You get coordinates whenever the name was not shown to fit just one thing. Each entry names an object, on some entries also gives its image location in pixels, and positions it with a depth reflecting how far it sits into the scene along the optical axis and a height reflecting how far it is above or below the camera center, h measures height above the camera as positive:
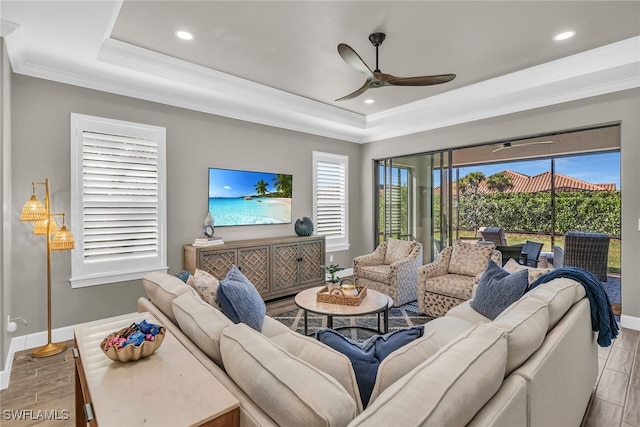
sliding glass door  5.29 +0.21
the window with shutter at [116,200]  3.40 +0.12
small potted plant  3.35 -0.67
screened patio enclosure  5.25 +0.50
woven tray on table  2.92 -0.78
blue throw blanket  2.16 -0.66
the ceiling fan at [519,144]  5.00 +1.15
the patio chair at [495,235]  6.13 -0.44
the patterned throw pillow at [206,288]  2.13 -0.51
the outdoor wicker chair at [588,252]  4.78 -0.59
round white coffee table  2.75 -0.84
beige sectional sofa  0.88 -0.52
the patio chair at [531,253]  5.14 -0.65
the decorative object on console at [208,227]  4.23 -0.21
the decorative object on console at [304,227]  5.18 -0.25
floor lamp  2.84 -0.20
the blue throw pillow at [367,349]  1.17 -0.53
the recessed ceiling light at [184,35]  2.89 +1.58
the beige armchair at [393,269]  4.32 -0.80
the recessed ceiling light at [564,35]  2.94 +1.62
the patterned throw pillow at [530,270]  2.71 -0.50
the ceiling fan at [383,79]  2.79 +1.18
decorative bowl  1.25 -0.54
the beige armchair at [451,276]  3.62 -0.77
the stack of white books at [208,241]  4.09 -0.38
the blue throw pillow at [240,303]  2.06 -0.60
